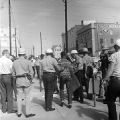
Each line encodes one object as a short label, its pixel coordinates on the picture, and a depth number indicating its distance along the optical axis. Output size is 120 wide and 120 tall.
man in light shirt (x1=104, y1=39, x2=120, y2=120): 5.93
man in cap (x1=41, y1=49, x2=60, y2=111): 8.47
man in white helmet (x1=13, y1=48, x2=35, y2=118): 7.62
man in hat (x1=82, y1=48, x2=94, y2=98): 10.02
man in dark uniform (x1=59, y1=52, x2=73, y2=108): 8.83
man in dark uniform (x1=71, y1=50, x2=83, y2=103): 9.62
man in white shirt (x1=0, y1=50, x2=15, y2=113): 8.17
